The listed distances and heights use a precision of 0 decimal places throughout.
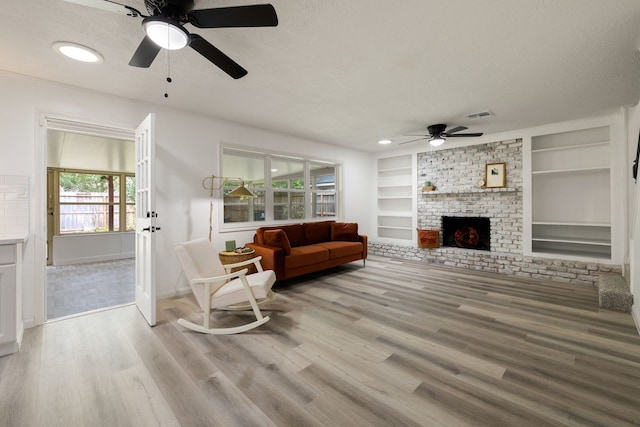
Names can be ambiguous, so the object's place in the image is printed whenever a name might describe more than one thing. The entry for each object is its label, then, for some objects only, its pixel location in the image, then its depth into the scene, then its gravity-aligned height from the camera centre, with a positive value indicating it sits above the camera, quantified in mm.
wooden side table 3678 -594
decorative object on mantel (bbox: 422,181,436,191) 5932 +573
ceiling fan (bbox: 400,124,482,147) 4399 +1294
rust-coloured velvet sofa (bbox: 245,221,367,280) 4016 -571
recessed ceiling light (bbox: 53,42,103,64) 2240 +1375
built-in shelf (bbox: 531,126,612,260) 4363 +336
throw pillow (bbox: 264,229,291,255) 4078 -403
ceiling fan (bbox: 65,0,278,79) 1502 +1118
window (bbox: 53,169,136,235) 6617 +296
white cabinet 2160 -656
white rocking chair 2627 -760
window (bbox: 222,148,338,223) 4617 +505
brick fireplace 4518 +42
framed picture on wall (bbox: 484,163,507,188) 5043 +711
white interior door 2795 -81
